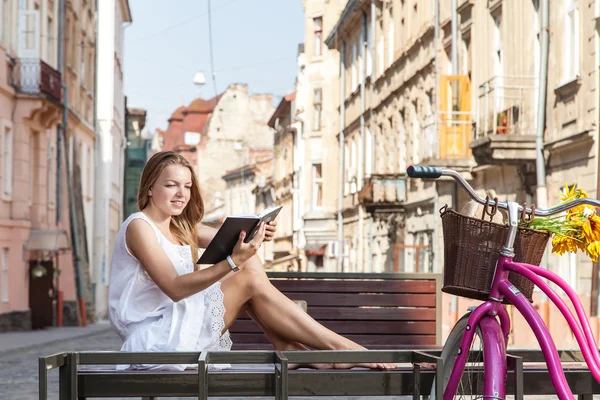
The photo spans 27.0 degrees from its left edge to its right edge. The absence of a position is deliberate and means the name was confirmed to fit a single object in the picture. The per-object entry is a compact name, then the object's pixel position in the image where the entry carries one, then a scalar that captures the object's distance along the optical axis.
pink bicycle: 3.86
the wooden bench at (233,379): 3.75
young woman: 4.76
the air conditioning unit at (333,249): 42.78
